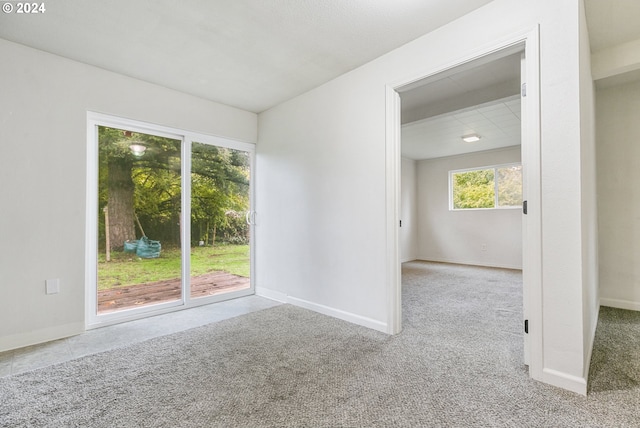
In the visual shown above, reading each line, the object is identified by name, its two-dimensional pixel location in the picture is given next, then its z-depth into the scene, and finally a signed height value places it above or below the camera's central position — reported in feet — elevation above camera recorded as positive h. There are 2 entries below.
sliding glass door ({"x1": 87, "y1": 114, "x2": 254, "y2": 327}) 9.73 -0.09
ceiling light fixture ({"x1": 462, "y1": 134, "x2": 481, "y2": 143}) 16.59 +4.46
